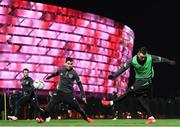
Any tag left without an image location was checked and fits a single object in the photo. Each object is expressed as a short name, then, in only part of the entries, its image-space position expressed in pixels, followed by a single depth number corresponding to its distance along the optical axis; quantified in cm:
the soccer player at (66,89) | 1612
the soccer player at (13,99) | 2696
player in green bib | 1518
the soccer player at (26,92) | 2019
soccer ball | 2095
